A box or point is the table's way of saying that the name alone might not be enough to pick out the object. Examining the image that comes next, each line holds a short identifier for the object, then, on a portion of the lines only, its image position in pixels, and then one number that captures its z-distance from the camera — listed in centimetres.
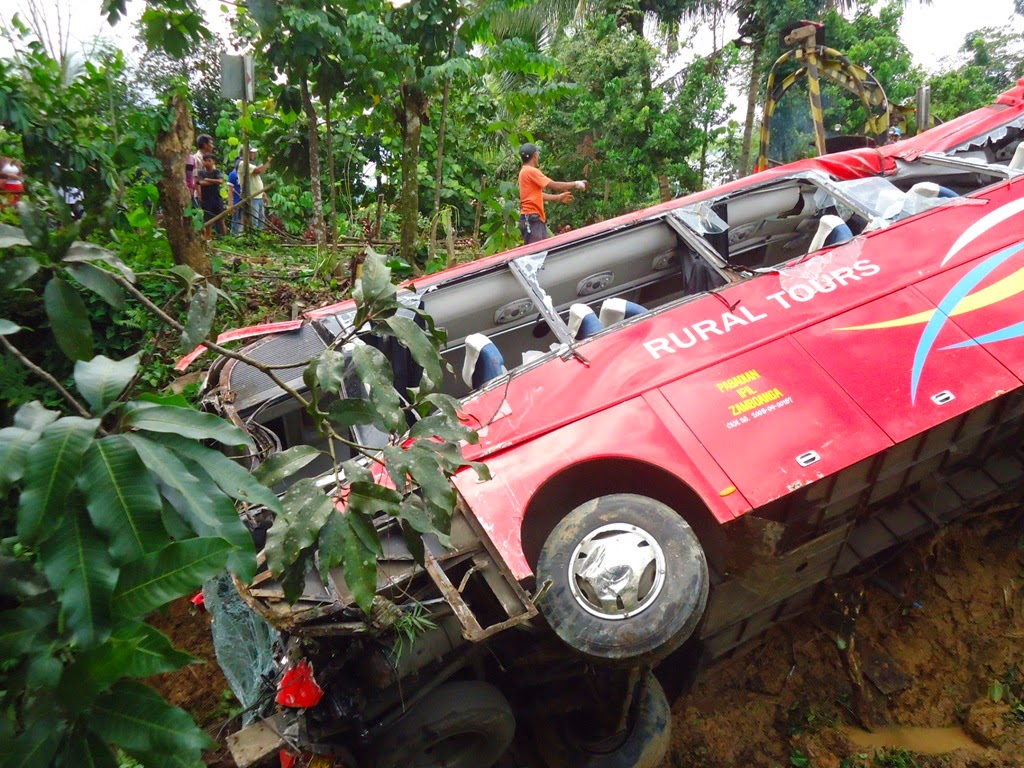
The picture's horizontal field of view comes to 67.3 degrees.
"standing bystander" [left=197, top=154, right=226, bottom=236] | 912
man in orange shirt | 719
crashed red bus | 306
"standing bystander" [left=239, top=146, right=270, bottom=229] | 943
